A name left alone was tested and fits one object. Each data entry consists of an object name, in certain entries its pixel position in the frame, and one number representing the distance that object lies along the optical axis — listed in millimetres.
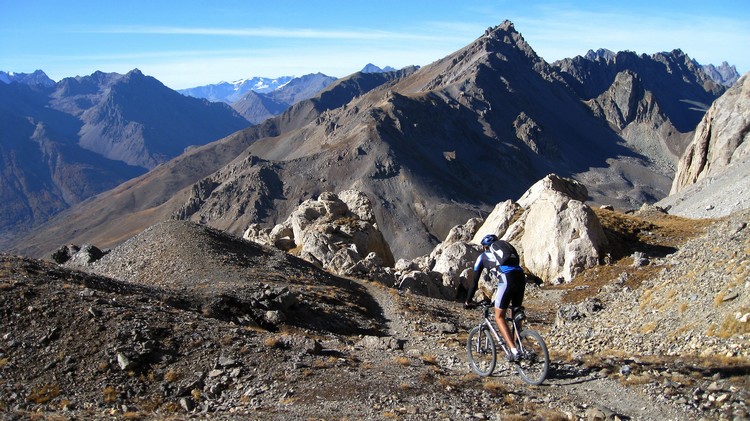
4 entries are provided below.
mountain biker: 14602
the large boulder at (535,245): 39906
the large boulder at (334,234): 46156
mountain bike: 14461
